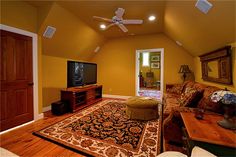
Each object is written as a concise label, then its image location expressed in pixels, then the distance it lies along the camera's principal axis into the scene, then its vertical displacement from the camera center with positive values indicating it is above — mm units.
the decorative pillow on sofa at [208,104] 1451 -425
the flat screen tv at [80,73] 2989 +86
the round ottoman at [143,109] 2425 -792
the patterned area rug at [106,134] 1550 -1083
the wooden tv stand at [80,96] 2885 -631
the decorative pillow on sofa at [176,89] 3140 -411
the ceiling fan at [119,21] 2219 +1304
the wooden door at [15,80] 1966 -89
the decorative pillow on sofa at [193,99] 1785 -402
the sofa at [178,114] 1499 -603
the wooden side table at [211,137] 880 -557
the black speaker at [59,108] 2704 -855
